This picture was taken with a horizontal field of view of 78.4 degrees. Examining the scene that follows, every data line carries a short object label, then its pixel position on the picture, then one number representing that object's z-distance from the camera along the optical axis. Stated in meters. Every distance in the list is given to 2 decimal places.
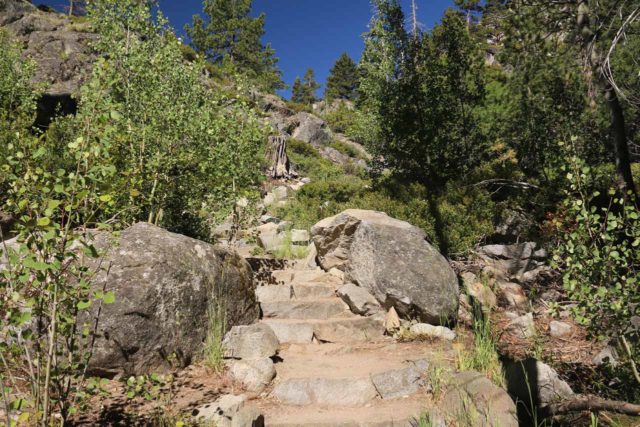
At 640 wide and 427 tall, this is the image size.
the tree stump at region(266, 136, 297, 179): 22.61
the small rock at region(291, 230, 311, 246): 9.86
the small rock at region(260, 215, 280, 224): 13.02
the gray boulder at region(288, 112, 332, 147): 35.16
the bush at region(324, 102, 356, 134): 41.97
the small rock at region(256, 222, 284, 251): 9.74
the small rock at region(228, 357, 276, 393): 4.41
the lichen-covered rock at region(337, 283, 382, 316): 6.35
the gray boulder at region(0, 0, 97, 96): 19.78
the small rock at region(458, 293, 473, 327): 6.25
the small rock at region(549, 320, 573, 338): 5.66
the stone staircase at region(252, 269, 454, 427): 3.98
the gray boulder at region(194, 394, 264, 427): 3.29
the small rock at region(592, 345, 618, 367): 4.45
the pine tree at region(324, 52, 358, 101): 58.59
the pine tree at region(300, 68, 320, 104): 58.66
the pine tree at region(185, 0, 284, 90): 36.50
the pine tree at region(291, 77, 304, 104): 60.00
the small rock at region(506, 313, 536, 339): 5.61
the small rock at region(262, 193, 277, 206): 16.44
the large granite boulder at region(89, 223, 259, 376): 4.08
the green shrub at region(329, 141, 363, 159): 34.75
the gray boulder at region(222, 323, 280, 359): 4.87
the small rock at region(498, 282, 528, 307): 6.96
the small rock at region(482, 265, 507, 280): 7.57
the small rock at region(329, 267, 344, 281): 7.64
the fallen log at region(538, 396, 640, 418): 2.81
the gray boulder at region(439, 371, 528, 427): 3.35
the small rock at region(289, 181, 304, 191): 21.72
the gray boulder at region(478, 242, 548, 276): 7.77
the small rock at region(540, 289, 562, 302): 6.98
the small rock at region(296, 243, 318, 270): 8.61
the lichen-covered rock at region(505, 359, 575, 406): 3.79
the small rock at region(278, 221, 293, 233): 10.84
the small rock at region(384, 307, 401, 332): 5.98
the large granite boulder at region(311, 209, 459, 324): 6.02
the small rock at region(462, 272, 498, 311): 6.78
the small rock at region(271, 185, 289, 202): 17.96
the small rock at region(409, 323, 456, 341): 5.67
